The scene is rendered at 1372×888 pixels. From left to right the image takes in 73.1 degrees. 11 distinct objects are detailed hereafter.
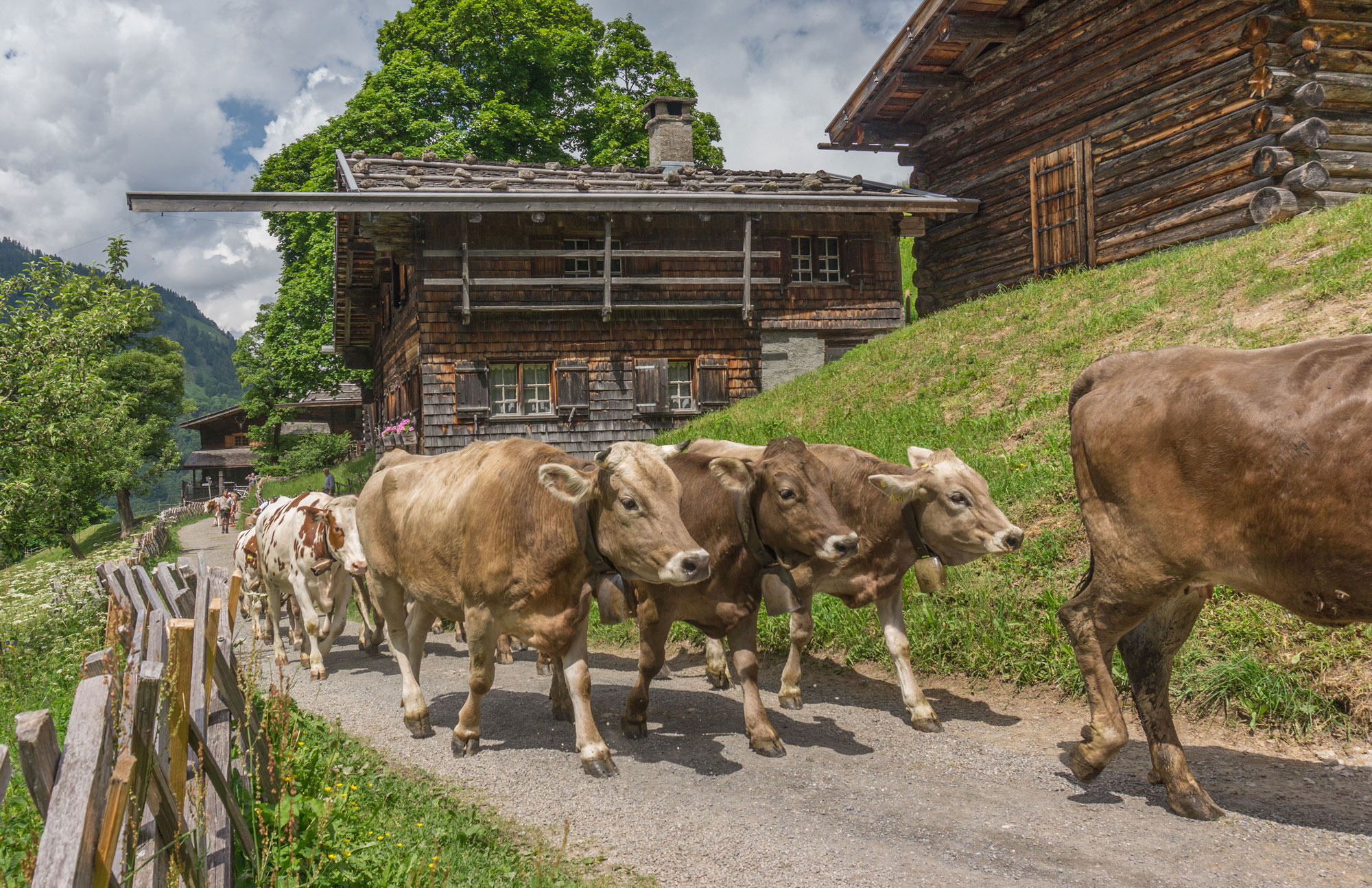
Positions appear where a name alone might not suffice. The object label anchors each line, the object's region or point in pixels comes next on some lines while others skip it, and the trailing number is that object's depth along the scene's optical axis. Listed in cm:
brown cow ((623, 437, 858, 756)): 582
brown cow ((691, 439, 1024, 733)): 612
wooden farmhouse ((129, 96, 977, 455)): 1941
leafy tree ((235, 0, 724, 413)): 2898
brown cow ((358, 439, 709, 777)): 543
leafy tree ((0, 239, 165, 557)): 1473
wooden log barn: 1323
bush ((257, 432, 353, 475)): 3522
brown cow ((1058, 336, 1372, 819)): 373
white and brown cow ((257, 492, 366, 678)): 917
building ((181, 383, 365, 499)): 5144
